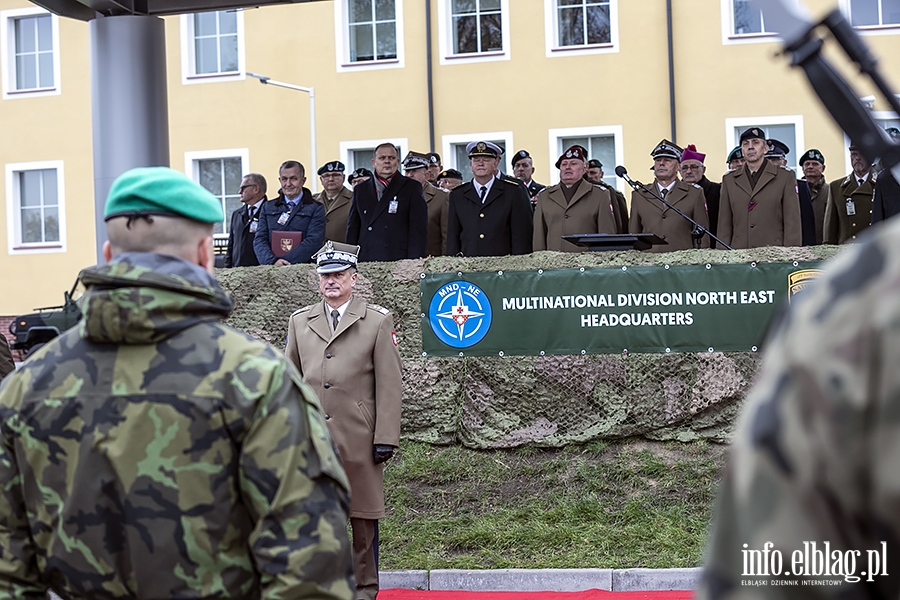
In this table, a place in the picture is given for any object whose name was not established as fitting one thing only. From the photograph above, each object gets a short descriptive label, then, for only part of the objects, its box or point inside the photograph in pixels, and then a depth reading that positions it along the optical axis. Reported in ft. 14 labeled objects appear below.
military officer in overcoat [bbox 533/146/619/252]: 39.14
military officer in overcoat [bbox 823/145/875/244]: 42.37
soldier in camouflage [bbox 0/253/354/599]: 8.04
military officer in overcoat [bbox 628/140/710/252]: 39.14
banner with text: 32.37
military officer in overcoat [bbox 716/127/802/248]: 37.83
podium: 33.68
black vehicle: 53.16
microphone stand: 36.44
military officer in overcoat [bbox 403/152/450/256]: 45.91
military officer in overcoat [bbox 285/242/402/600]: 22.95
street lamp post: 83.41
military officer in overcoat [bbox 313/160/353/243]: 44.73
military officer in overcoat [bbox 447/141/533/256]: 38.06
